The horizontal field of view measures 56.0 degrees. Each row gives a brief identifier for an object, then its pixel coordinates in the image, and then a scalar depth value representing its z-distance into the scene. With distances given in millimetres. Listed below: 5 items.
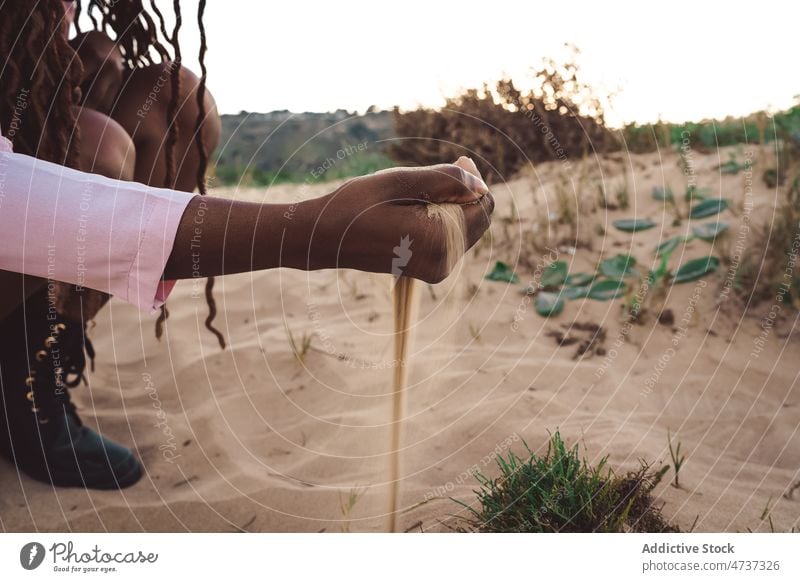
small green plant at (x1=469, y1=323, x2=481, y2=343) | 2129
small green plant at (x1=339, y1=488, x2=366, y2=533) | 1418
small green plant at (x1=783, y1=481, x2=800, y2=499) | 1397
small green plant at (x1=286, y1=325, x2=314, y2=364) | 2037
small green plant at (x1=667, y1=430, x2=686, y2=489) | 1345
